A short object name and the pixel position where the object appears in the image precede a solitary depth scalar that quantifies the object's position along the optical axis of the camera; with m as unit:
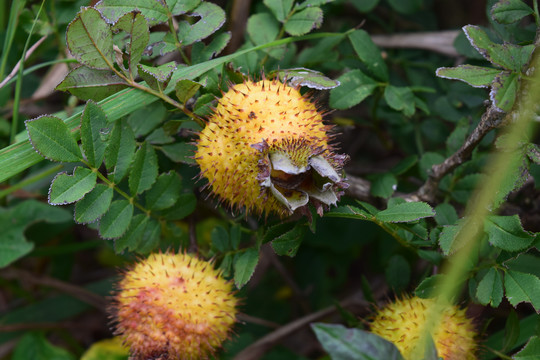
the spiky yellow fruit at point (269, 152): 0.48
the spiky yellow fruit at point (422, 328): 0.50
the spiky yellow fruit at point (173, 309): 0.50
